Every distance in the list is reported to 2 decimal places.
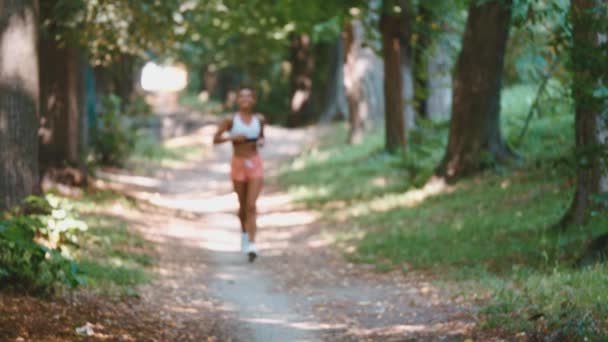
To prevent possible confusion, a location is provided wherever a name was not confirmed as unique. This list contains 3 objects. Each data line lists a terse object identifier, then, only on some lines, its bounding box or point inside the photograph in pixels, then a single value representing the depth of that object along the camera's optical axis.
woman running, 23.23
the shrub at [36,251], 13.92
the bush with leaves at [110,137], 46.31
